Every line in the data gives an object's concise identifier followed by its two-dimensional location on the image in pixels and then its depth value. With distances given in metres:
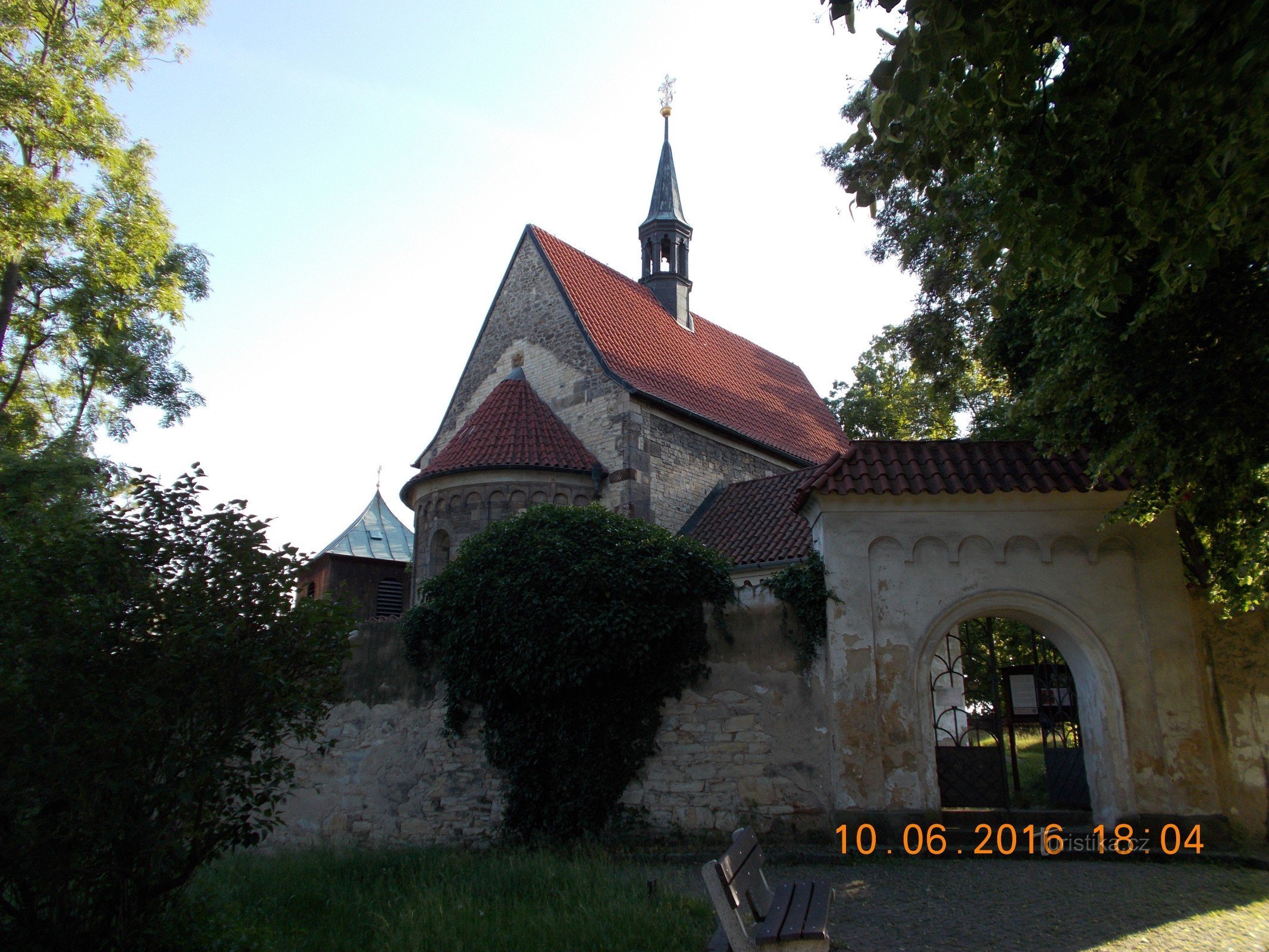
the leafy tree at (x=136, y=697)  5.37
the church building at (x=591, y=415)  16.64
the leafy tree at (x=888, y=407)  26.80
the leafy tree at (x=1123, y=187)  4.33
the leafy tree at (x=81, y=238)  14.55
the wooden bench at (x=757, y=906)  4.57
